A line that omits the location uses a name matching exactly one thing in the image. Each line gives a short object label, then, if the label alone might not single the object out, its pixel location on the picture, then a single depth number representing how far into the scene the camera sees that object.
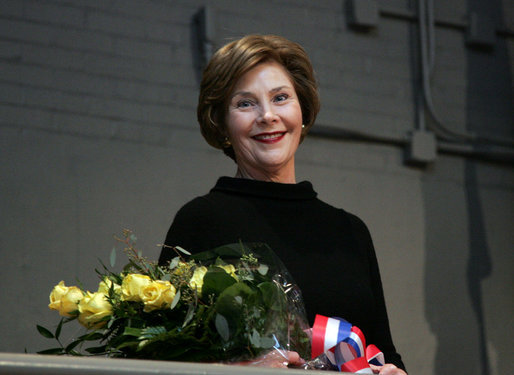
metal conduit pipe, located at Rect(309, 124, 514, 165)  7.83
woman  3.80
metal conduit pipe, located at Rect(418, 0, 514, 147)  8.28
